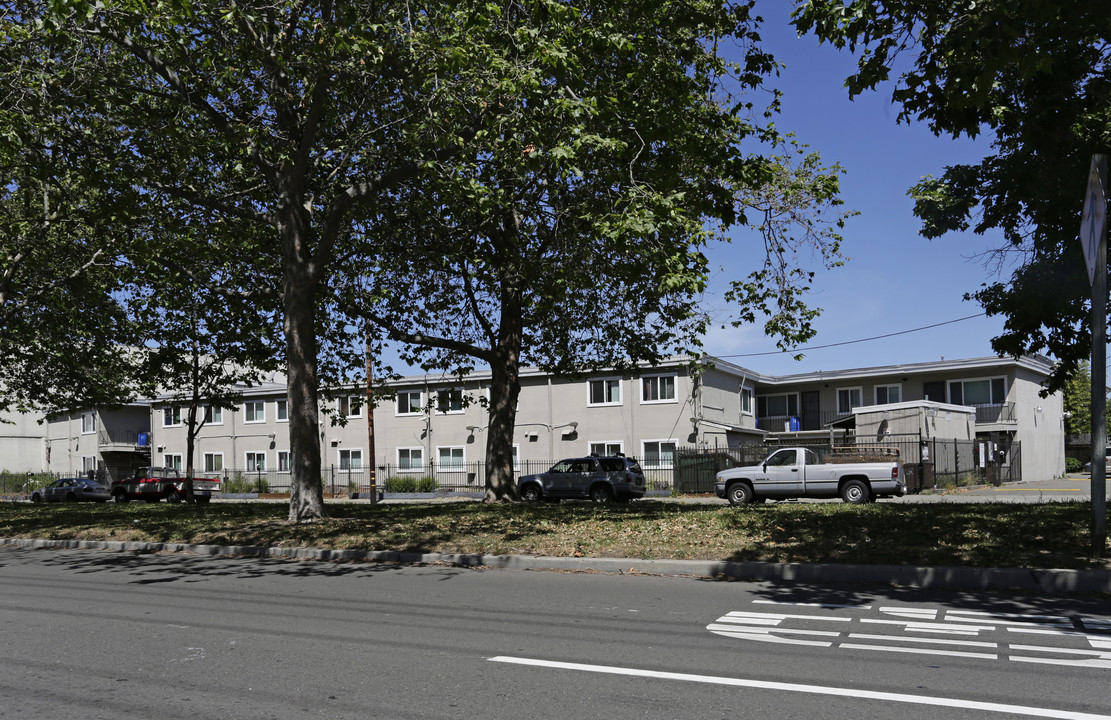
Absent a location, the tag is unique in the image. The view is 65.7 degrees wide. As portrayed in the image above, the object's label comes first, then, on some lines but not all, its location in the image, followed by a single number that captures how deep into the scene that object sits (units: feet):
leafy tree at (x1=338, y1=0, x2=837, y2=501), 40.73
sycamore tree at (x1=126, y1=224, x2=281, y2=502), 62.23
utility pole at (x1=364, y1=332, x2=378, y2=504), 87.56
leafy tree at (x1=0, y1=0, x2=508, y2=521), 43.34
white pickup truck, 73.41
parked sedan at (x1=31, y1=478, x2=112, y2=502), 138.72
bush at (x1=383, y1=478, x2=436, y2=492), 138.62
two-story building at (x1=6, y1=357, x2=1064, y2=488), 129.90
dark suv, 96.32
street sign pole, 31.86
